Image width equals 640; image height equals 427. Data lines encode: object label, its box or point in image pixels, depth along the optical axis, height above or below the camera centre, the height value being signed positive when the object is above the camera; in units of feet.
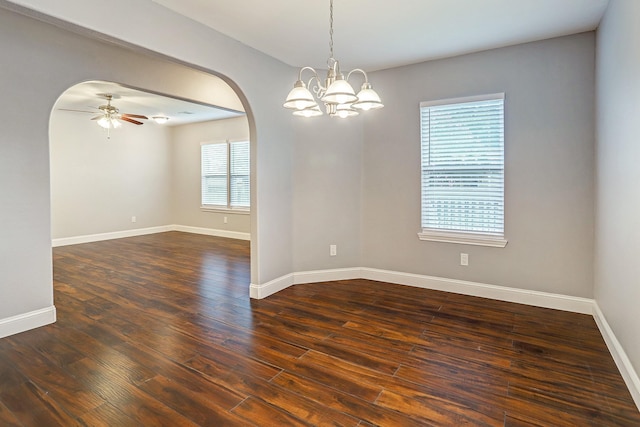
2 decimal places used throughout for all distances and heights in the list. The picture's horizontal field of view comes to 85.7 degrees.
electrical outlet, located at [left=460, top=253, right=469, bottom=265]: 12.61 -1.99
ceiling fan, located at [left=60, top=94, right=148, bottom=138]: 19.22 +5.13
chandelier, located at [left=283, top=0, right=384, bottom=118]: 6.53 +2.18
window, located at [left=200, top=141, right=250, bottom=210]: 25.41 +2.36
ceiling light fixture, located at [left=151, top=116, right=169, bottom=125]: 21.83 +5.57
